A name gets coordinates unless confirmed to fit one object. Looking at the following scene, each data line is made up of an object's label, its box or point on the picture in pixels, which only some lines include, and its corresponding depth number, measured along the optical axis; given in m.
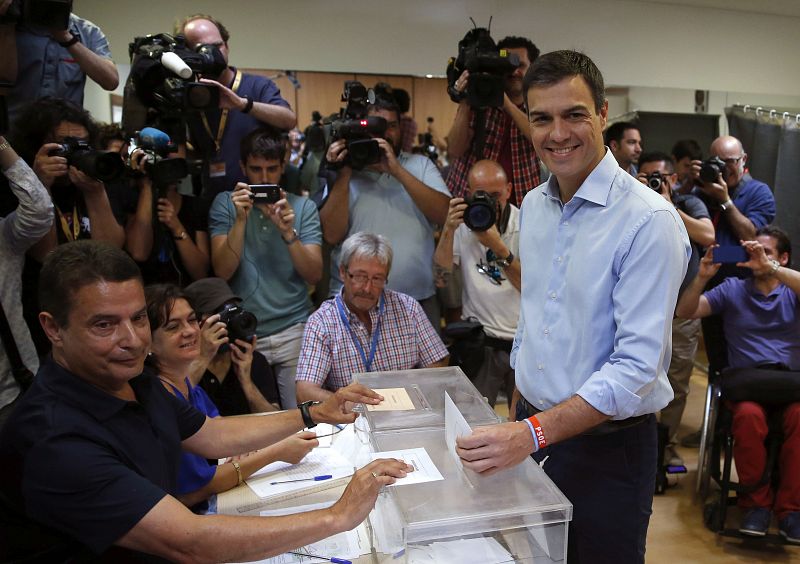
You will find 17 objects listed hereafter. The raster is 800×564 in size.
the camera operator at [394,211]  3.04
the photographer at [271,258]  2.88
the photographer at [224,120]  2.96
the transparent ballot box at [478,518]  1.16
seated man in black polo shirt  1.19
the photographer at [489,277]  2.96
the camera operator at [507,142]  3.21
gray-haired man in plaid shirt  2.58
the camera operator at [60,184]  2.42
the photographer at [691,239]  3.26
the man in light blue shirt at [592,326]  1.32
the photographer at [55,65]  2.72
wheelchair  2.81
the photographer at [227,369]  2.48
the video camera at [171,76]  2.66
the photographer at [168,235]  2.76
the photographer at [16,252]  2.21
